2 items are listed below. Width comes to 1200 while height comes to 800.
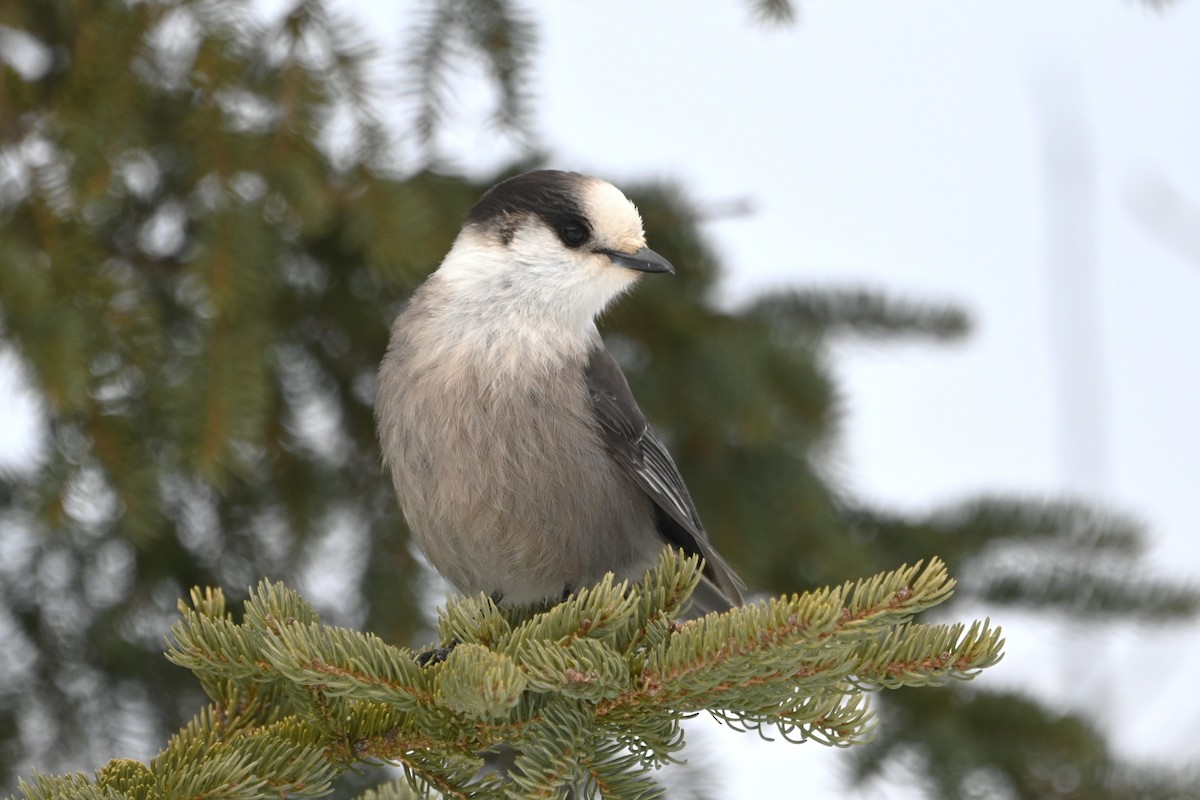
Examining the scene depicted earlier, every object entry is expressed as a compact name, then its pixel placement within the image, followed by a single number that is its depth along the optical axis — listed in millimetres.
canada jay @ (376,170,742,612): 5781
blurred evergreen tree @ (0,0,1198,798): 6355
